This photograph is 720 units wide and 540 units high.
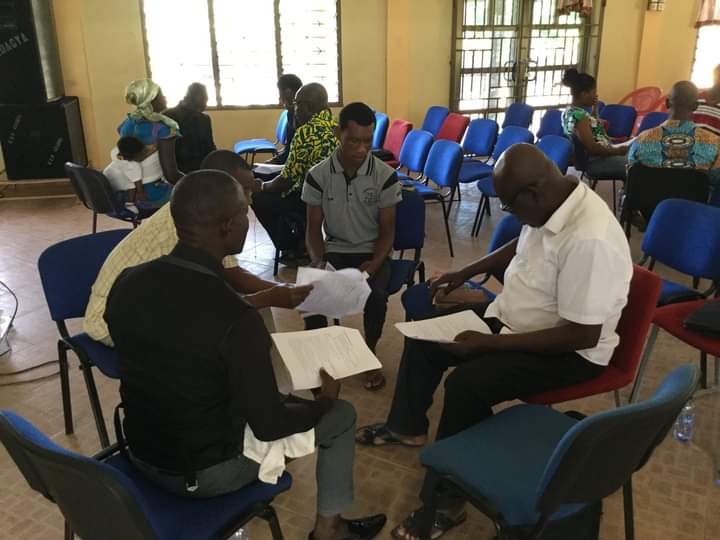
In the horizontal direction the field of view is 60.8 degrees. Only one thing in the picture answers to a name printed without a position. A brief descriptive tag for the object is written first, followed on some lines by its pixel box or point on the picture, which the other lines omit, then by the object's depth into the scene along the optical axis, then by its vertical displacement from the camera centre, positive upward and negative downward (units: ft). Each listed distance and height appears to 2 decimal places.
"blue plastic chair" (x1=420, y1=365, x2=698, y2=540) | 4.15 -3.31
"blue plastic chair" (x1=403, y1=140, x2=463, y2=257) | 14.74 -2.76
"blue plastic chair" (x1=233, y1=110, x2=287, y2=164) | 20.67 -2.98
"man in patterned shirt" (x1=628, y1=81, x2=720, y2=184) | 12.75 -1.84
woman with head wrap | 14.40 -1.80
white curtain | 27.73 +1.51
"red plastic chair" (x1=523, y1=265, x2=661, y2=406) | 6.50 -3.01
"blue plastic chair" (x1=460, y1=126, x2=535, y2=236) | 16.45 -3.17
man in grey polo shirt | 9.45 -2.44
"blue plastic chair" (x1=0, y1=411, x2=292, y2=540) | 3.74 -2.88
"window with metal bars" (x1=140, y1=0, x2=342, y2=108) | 22.91 +0.32
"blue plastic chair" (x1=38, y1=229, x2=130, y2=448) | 7.36 -2.78
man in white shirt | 5.98 -2.47
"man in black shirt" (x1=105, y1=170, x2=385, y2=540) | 4.28 -2.03
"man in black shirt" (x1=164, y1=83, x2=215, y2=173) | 16.38 -1.88
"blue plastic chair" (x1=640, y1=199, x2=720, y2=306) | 8.91 -2.76
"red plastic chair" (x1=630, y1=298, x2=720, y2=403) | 7.54 -3.40
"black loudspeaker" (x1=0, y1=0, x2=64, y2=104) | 19.61 +0.16
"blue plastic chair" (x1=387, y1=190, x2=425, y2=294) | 10.41 -2.81
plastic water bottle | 8.25 -4.87
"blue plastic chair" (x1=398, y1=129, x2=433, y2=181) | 16.55 -2.59
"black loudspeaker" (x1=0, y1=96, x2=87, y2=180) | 20.52 -2.62
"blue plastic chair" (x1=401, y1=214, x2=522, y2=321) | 8.61 -3.30
